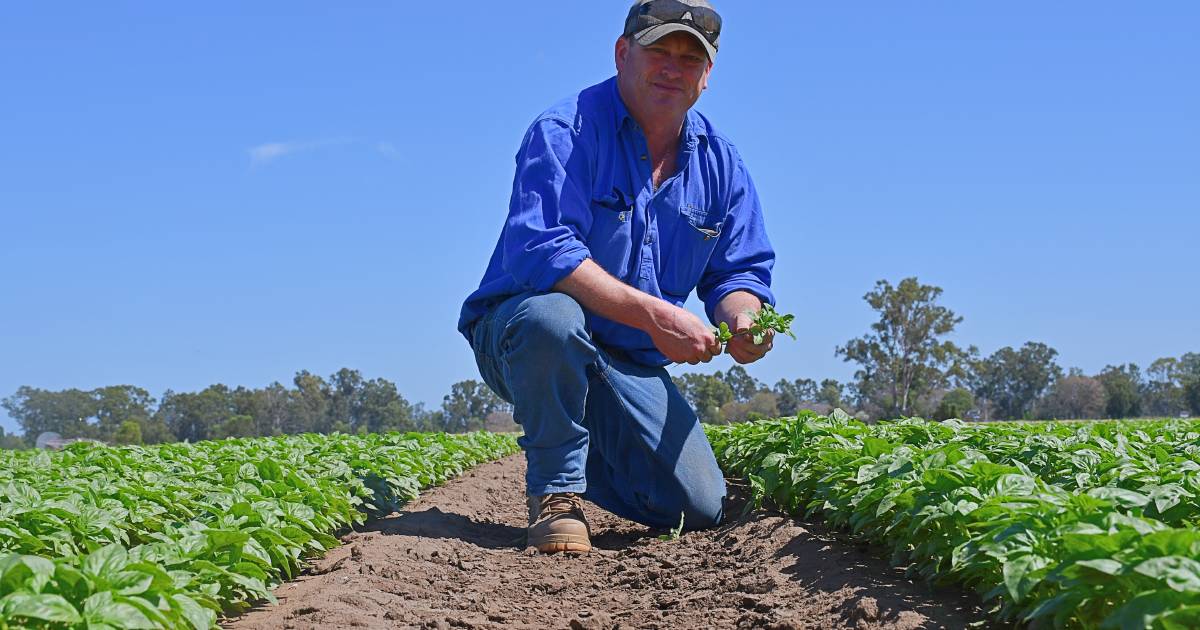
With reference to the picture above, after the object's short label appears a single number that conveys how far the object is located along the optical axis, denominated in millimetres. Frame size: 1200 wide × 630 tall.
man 4297
